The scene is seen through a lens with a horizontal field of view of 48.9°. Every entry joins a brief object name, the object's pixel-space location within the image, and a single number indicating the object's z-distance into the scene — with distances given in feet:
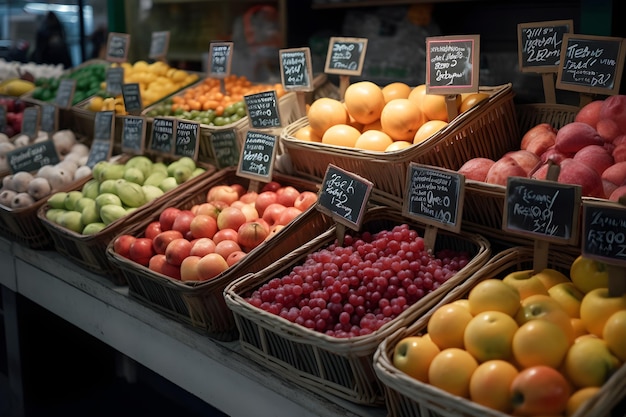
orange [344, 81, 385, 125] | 6.91
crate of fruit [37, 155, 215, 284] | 7.43
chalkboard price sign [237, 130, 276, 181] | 7.23
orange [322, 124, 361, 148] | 6.75
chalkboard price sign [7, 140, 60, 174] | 9.66
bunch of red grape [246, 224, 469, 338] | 4.85
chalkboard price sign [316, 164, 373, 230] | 5.68
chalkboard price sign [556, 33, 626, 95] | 5.73
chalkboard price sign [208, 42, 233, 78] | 9.25
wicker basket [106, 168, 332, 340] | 5.83
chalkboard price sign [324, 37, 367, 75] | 7.48
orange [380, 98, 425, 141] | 6.51
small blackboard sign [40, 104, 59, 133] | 11.01
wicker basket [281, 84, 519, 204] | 5.97
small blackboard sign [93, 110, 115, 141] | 9.70
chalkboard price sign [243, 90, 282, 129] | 7.56
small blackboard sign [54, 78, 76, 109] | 11.05
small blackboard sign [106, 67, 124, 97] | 10.71
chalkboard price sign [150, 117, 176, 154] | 8.75
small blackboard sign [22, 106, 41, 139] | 10.90
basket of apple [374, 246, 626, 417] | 3.65
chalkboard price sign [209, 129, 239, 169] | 8.06
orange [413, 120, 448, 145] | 6.24
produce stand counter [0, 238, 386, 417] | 5.13
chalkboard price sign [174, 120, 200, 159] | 8.50
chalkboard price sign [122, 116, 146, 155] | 9.11
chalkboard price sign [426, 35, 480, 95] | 5.98
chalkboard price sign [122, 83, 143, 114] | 9.37
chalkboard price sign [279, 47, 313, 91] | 7.72
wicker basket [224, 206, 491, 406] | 4.54
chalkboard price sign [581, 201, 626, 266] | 4.21
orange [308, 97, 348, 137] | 7.04
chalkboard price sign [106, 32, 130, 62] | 11.91
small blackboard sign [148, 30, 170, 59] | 11.42
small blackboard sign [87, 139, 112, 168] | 9.56
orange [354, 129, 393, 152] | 6.46
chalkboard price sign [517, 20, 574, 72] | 6.17
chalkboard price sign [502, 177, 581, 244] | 4.52
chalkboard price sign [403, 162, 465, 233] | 5.25
